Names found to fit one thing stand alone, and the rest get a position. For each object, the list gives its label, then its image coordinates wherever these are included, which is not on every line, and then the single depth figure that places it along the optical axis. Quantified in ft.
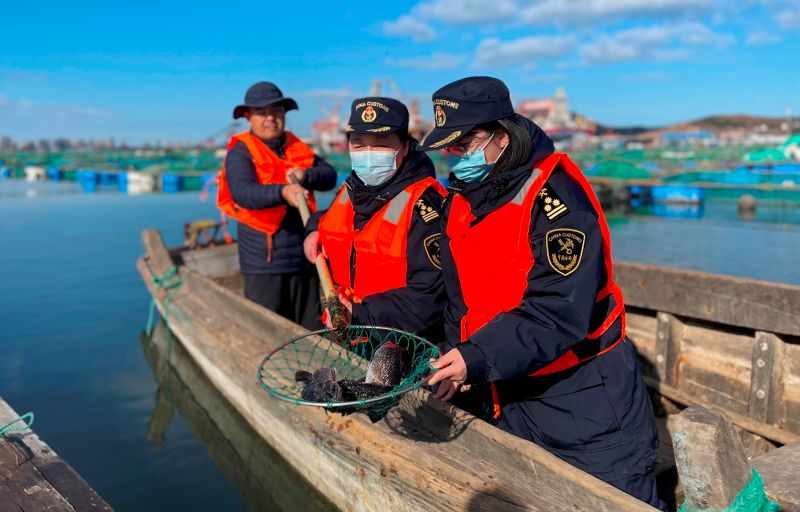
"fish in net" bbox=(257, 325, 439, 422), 7.70
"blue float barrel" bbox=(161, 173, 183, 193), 133.39
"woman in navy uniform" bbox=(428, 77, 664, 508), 7.22
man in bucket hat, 16.55
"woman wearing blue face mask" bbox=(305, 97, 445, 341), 10.32
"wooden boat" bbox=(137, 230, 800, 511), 8.23
